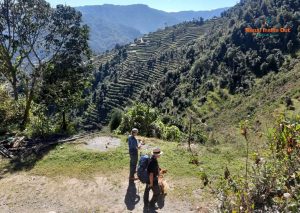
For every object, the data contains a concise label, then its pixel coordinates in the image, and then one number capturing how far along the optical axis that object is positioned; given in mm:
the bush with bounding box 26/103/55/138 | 11579
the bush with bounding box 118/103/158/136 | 12483
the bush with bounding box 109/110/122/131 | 16283
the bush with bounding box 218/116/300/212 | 4012
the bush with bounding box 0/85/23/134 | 13650
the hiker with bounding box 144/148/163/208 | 6117
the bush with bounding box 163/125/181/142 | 12420
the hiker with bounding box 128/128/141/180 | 7388
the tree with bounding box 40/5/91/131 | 14358
